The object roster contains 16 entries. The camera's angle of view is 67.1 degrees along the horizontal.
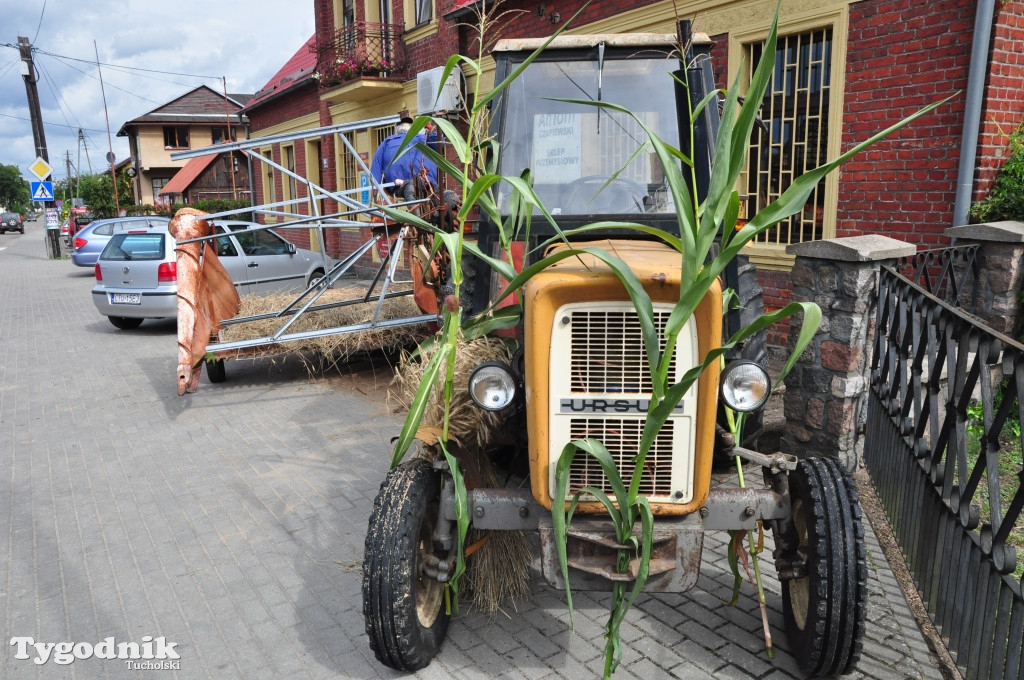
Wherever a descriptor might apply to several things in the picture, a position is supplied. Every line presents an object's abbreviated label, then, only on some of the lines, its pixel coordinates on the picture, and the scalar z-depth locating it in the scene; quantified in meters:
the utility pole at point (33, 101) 31.03
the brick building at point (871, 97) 6.20
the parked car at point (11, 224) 69.31
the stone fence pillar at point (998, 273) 5.84
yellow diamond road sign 27.36
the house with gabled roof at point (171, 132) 50.88
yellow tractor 2.67
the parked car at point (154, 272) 11.34
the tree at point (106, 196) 49.69
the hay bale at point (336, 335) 7.52
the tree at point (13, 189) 119.81
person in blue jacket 6.75
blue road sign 27.47
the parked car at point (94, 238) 21.23
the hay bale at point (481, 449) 3.28
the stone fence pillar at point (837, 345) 4.72
